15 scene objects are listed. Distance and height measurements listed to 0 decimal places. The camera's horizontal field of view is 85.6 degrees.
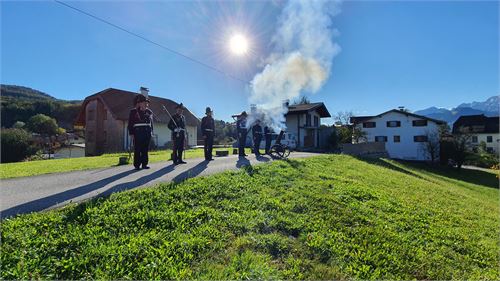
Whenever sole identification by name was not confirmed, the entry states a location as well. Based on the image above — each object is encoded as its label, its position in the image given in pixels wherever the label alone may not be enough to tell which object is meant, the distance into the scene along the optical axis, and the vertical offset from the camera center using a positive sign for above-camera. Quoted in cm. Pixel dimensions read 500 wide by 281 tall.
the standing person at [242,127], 1222 +71
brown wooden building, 2661 +220
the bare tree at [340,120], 5060 +430
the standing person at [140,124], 746 +51
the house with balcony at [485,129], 5793 +312
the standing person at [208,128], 1033 +56
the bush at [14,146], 2154 -28
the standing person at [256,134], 1338 +43
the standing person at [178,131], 911 +39
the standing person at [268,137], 1445 +31
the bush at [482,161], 3656 -251
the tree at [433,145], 3412 -28
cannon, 1350 -27
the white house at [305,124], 3284 +231
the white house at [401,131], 3756 +178
